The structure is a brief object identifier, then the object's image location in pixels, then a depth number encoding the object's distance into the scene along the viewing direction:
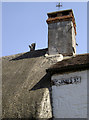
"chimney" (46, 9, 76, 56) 12.41
